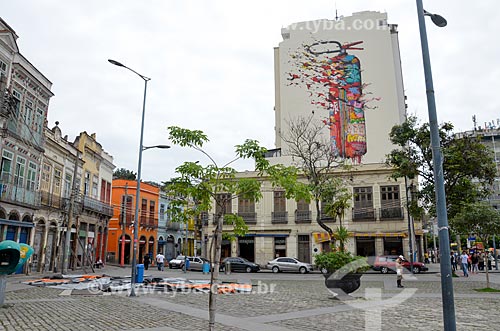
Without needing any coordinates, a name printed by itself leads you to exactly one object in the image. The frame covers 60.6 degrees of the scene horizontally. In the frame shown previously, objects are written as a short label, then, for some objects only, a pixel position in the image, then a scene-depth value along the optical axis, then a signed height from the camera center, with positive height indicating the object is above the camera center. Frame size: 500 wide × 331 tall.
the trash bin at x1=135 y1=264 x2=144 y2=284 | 19.58 -1.08
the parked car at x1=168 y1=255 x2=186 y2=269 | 37.91 -1.09
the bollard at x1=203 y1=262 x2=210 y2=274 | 31.62 -1.26
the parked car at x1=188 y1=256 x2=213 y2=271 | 34.97 -1.00
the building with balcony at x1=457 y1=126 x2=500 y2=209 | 73.88 +19.39
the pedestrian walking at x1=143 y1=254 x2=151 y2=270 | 33.17 -0.76
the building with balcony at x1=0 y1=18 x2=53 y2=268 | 22.14 +6.18
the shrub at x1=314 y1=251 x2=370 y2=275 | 15.09 -0.39
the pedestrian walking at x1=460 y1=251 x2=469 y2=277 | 26.21 -0.58
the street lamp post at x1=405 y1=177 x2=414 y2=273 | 29.85 +1.23
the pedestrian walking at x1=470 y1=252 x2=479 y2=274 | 30.68 -0.70
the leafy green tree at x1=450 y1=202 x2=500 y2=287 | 18.12 +1.37
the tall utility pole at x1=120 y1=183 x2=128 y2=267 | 40.59 +1.49
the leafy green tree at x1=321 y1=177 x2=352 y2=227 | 22.78 +3.34
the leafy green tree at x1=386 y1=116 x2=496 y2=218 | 23.55 +4.97
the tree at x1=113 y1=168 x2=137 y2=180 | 67.00 +12.11
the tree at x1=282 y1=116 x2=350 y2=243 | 23.05 +3.90
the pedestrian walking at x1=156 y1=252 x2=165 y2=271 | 34.38 -0.81
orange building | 45.09 +2.96
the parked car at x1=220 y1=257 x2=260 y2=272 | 33.69 -1.10
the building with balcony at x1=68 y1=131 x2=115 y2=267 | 32.47 +3.90
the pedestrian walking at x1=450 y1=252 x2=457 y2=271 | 30.76 -0.77
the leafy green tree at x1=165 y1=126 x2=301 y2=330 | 7.91 +1.23
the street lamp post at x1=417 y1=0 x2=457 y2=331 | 6.26 +1.03
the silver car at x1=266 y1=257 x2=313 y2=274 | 33.12 -1.07
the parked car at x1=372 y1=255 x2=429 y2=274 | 31.19 -0.92
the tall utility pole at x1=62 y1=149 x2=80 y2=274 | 25.10 +0.86
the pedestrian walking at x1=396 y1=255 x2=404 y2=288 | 19.42 -1.01
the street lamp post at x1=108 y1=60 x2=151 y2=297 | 15.90 +2.94
